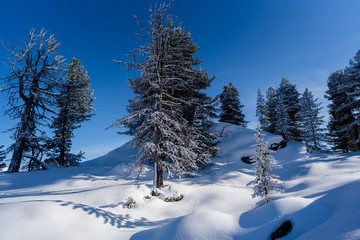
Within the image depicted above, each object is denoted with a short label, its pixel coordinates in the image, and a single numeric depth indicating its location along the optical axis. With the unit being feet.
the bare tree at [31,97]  49.21
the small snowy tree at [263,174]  25.73
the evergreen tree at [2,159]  75.36
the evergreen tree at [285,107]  74.59
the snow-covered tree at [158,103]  34.94
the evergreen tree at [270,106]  96.81
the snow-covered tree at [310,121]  76.07
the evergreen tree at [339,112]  69.26
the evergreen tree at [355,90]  61.46
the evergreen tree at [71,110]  63.77
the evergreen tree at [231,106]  100.07
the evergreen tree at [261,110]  114.62
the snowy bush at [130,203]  27.49
